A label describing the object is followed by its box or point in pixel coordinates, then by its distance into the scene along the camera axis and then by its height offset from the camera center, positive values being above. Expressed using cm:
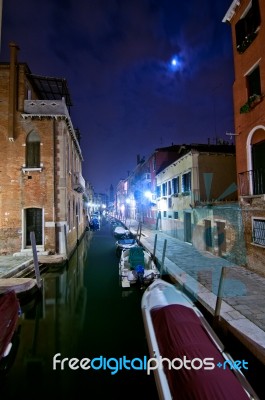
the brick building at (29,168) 1319 +274
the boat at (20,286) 781 -268
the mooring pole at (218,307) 534 -238
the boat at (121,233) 2162 -223
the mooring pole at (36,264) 937 -222
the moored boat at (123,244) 1581 -240
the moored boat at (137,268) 960 -272
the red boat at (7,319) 477 -252
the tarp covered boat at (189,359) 281 -230
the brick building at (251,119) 804 +353
